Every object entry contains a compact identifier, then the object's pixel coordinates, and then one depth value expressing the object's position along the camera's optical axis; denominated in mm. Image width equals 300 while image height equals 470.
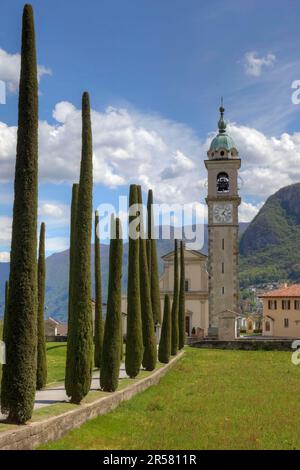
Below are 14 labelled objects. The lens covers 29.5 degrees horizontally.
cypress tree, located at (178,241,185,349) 40969
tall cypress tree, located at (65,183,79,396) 16000
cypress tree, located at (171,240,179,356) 37125
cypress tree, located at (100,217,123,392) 18797
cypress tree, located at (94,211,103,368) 28269
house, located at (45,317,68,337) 70575
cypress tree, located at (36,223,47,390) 19469
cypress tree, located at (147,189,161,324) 33469
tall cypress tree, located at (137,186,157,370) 26531
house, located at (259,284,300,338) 60062
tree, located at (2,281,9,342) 13891
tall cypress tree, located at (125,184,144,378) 23219
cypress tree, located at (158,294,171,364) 31219
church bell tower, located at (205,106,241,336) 58188
